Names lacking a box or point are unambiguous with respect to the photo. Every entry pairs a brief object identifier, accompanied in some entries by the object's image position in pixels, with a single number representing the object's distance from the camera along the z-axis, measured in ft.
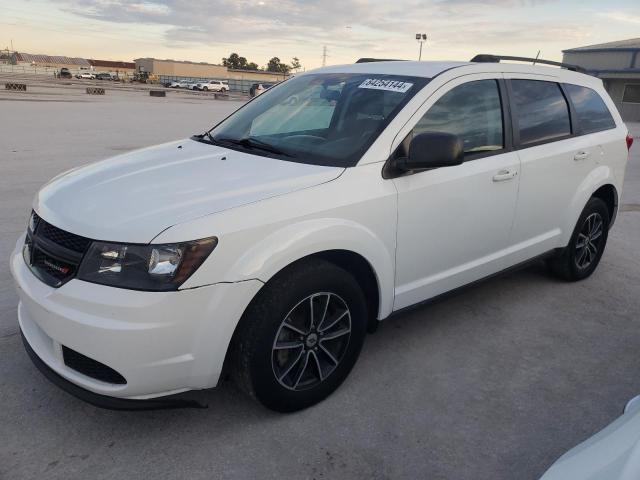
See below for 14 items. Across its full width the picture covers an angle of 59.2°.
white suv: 7.81
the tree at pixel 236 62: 454.40
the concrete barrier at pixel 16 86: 114.42
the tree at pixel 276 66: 436.76
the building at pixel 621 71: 122.72
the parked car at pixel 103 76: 294.87
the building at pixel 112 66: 401.41
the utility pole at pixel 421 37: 155.82
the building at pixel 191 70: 361.10
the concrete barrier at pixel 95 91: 119.24
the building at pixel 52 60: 411.13
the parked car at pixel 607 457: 4.45
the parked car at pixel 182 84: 244.42
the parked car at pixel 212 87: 233.14
